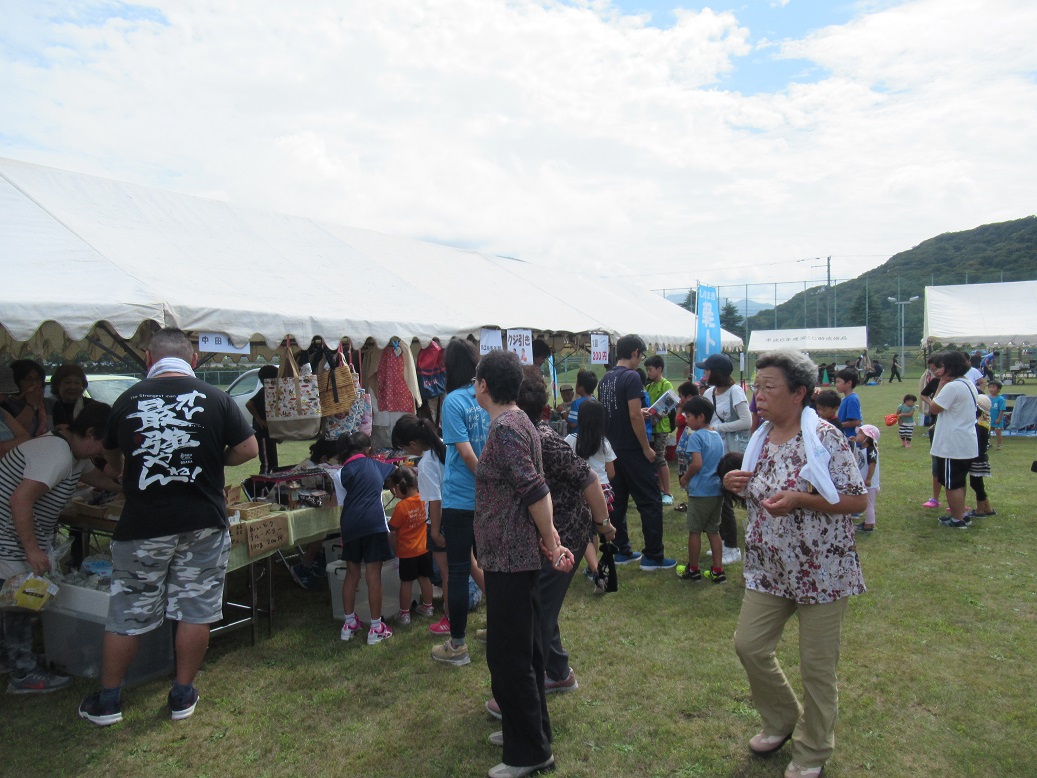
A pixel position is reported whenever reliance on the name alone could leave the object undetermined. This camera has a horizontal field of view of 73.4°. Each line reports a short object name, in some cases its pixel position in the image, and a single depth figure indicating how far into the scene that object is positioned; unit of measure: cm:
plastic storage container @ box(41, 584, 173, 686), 389
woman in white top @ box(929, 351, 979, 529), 659
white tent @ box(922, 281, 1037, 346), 1559
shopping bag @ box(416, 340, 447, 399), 707
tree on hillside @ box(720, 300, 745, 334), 5694
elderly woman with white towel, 264
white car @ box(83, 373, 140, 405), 1223
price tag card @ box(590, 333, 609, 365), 895
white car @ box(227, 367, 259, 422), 1443
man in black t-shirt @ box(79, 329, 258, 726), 335
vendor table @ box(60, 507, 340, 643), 430
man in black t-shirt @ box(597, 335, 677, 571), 563
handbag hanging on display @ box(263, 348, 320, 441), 526
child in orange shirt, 469
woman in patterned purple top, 268
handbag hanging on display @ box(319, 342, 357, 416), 557
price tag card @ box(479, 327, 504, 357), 696
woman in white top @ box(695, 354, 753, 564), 619
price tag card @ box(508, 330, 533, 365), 718
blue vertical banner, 977
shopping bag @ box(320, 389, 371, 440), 577
